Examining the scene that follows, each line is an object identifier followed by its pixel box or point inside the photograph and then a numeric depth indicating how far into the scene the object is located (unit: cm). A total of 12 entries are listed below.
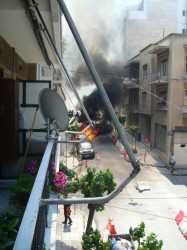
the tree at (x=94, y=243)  602
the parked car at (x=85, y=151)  1755
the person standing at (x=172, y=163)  1584
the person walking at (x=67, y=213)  831
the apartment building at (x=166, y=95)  1657
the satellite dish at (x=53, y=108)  286
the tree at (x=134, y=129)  1967
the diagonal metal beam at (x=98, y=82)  154
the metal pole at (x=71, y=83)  354
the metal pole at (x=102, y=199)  149
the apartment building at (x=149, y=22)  2900
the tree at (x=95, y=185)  735
